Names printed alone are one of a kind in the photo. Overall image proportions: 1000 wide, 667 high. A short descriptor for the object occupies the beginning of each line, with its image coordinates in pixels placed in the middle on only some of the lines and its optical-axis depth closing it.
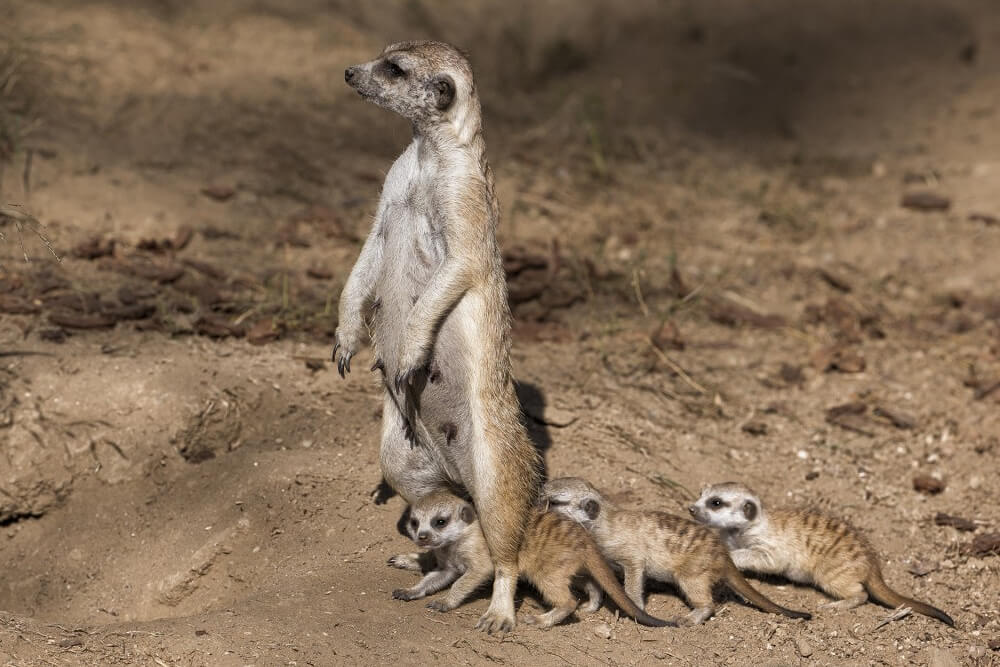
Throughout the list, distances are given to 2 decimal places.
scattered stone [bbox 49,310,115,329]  10.06
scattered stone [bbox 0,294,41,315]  10.14
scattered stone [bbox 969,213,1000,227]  14.77
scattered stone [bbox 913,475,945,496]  9.76
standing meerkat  7.43
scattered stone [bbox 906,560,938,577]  8.68
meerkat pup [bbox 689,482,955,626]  8.03
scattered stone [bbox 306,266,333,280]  11.84
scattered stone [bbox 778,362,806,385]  11.45
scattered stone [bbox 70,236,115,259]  11.30
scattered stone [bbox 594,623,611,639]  7.38
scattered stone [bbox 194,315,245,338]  10.48
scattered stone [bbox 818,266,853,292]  13.33
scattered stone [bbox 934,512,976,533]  9.19
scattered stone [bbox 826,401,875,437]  10.71
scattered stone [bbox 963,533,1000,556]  8.84
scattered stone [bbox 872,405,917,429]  10.75
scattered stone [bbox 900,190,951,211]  15.20
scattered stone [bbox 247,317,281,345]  10.50
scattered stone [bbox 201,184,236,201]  12.77
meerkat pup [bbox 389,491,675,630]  7.50
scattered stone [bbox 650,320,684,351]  11.55
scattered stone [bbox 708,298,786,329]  12.44
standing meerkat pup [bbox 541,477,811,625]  7.78
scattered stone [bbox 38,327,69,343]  9.82
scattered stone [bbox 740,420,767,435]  10.38
